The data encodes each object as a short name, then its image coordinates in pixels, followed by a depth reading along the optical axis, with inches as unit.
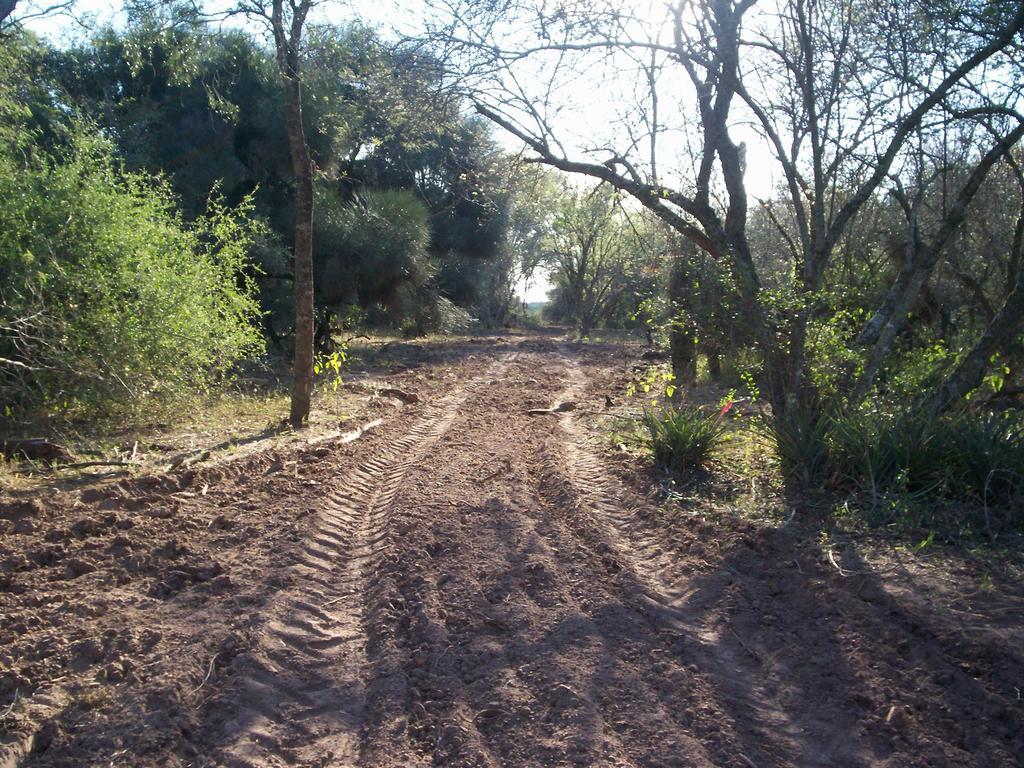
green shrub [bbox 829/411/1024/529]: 240.5
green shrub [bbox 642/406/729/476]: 307.0
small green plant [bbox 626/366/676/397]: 324.5
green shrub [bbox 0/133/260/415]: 327.3
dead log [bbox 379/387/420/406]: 516.4
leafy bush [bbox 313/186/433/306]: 710.5
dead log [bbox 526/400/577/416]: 473.3
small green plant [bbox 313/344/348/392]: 457.3
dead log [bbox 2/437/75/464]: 303.6
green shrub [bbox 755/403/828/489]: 273.0
